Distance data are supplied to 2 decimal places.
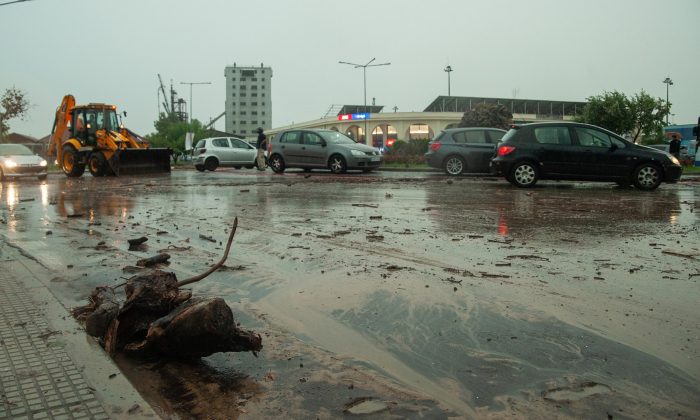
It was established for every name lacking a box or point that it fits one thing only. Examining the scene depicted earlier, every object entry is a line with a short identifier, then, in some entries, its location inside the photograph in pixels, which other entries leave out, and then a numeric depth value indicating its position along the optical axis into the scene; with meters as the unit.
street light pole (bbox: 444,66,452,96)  83.44
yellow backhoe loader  24.38
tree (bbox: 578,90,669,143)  57.47
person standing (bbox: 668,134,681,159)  23.53
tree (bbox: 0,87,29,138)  52.16
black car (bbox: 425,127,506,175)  19.58
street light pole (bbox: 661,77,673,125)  96.94
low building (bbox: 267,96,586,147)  82.00
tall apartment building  174.00
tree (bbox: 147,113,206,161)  76.75
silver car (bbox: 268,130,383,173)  21.31
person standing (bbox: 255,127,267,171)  28.02
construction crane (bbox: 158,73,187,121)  100.07
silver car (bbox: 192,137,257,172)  28.17
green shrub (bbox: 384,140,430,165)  43.91
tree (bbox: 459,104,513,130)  46.65
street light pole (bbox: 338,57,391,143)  55.16
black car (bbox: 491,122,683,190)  14.15
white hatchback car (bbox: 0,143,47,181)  23.70
